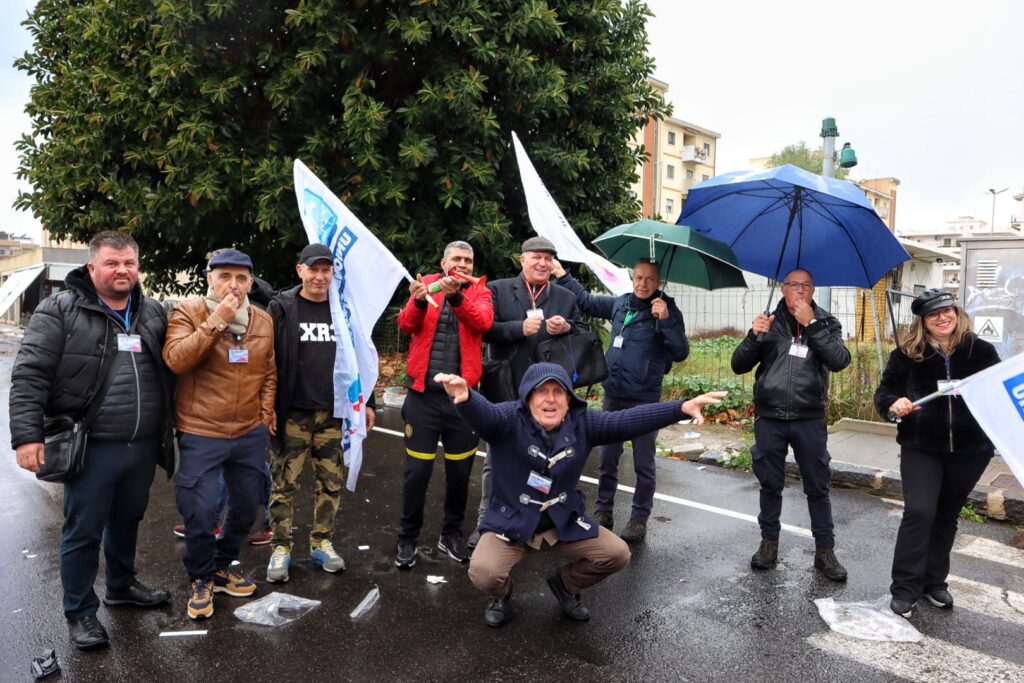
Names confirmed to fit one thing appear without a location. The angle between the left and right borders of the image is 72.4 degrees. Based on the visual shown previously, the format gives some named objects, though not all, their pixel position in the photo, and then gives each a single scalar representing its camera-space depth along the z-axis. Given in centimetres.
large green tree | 963
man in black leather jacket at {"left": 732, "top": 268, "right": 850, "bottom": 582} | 455
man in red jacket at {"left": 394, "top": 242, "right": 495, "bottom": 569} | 451
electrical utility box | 728
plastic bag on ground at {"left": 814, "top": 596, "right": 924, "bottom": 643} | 372
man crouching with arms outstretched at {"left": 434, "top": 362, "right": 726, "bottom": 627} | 374
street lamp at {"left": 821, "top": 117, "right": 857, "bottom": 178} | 909
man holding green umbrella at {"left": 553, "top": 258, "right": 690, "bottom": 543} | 510
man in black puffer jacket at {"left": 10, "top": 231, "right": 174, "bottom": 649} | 335
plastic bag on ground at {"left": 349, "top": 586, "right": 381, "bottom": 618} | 392
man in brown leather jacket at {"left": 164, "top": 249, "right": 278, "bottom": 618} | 376
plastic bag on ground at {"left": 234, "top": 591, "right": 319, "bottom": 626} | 382
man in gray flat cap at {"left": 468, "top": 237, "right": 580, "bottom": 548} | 478
